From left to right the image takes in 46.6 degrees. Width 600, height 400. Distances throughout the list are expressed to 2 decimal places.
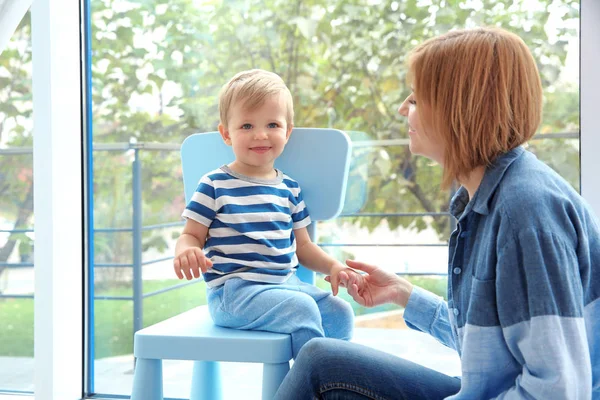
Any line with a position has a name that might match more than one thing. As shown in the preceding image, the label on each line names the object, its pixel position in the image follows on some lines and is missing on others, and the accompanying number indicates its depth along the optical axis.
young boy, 1.15
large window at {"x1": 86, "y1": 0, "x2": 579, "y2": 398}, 1.47
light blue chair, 1.08
